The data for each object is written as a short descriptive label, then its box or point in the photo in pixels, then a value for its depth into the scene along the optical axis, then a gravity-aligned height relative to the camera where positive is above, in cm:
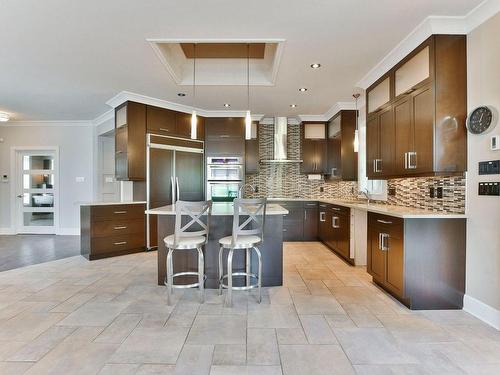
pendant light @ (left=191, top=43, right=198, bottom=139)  326 +65
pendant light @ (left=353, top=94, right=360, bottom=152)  394 +54
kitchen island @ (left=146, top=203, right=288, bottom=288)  324 -77
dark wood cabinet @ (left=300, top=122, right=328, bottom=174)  602 +75
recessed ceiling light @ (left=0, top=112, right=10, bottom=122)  582 +135
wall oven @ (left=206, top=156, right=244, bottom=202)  570 +12
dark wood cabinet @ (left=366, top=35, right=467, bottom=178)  261 +70
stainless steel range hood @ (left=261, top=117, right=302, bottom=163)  606 +90
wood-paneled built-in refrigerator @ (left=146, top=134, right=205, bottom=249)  495 +20
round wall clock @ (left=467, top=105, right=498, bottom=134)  236 +53
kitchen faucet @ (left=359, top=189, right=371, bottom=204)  452 -17
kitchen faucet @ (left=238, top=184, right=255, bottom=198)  544 -9
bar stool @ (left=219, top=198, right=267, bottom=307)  270 -54
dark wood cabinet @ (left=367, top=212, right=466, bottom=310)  266 -71
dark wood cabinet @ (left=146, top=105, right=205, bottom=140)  497 +108
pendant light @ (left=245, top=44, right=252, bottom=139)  322 +63
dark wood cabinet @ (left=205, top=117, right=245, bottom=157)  575 +95
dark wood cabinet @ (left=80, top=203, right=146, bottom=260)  440 -72
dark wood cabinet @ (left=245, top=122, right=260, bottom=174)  594 +58
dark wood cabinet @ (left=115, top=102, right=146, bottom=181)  475 +69
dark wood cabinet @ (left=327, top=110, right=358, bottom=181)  511 +64
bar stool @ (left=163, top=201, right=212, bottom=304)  267 -53
